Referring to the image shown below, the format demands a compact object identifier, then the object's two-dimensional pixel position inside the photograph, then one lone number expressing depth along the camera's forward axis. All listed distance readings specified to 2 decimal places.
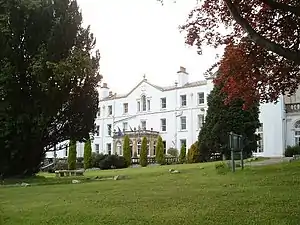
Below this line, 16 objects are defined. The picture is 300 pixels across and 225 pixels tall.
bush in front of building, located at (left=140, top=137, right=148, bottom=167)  46.38
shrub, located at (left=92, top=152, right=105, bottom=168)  43.25
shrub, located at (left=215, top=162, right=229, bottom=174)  17.87
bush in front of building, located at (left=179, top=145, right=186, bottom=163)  46.71
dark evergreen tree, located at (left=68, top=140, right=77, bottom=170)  45.16
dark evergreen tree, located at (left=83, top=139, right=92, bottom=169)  45.68
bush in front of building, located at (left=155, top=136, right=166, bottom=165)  47.05
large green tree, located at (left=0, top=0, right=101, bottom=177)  21.17
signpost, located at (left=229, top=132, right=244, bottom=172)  18.08
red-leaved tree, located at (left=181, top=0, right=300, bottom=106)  10.23
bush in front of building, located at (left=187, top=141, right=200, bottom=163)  40.75
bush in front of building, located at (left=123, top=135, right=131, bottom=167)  46.39
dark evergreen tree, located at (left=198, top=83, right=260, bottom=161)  37.09
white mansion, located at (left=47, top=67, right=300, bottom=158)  45.19
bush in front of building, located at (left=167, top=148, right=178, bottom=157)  51.62
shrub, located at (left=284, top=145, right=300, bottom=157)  38.56
